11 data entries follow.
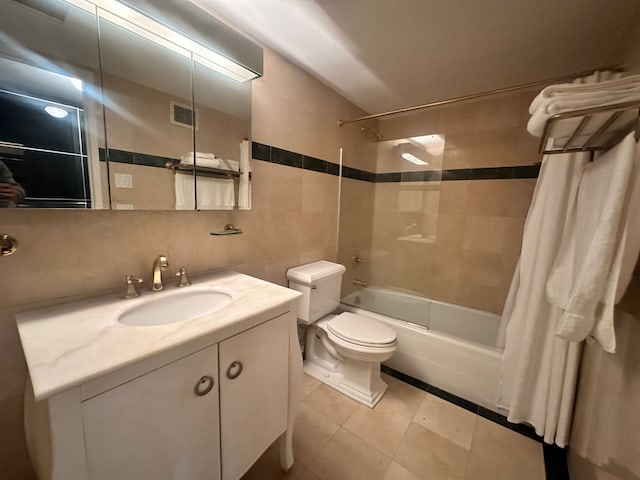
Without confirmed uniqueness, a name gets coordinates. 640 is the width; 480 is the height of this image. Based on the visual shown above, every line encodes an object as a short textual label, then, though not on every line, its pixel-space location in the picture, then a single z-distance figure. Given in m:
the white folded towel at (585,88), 0.71
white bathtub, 1.58
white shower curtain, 1.01
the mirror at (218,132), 1.22
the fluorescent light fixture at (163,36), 0.90
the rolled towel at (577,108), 0.71
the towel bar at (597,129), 0.69
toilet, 1.58
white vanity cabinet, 0.57
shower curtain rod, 1.26
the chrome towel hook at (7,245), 0.78
